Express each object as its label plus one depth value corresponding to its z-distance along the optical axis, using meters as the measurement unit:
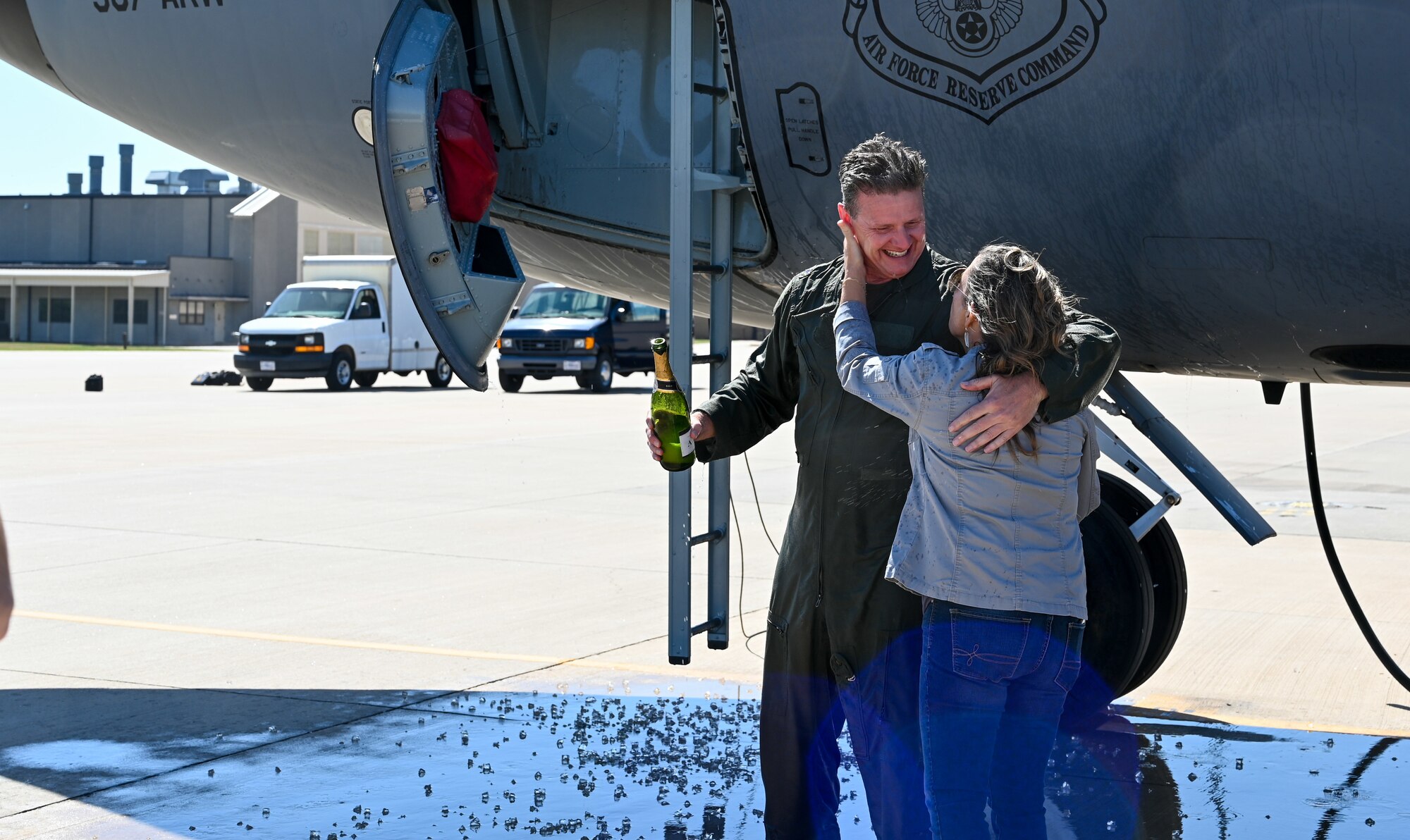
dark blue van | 26.00
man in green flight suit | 3.34
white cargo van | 25.61
